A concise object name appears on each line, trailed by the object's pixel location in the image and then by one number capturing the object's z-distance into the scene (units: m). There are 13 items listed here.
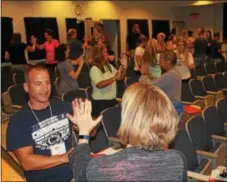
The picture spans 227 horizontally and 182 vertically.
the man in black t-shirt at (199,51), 9.09
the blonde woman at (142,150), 1.35
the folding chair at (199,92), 5.55
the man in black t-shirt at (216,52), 9.98
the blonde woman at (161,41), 6.43
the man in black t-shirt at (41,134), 2.28
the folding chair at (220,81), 6.40
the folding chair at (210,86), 6.13
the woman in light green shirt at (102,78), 3.97
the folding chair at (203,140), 3.19
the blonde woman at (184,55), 6.37
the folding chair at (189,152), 2.99
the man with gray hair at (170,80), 3.69
